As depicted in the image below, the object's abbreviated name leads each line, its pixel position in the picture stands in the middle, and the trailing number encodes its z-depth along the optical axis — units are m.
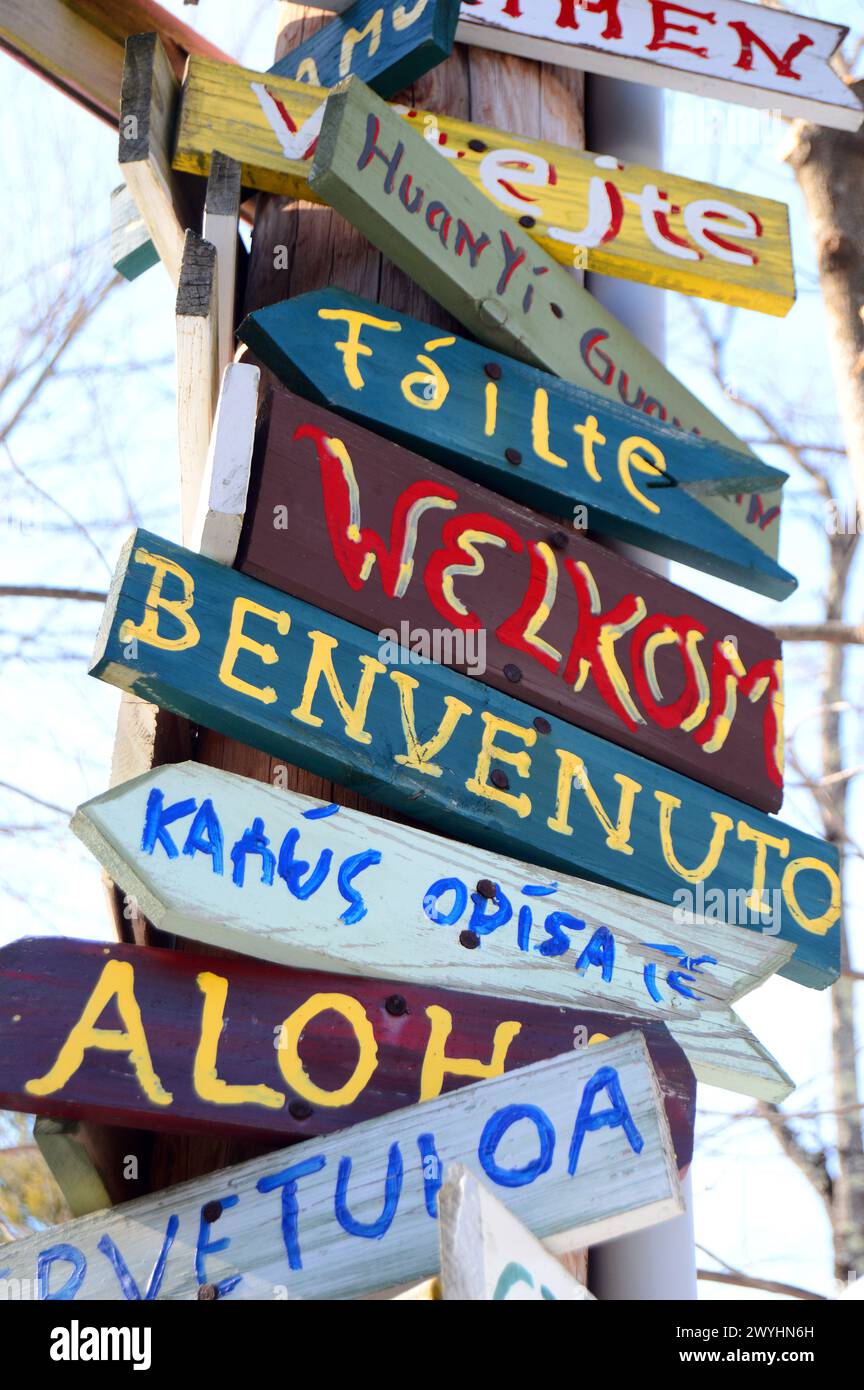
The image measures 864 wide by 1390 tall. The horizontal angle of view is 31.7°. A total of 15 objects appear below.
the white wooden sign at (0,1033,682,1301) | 1.51
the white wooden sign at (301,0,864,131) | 2.55
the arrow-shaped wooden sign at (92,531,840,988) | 1.73
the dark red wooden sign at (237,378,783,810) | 1.88
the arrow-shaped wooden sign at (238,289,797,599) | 2.04
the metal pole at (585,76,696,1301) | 2.05
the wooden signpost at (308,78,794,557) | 2.05
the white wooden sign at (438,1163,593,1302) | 1.20
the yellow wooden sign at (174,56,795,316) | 2.28
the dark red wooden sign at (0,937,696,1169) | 1.58
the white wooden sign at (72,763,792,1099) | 1.64
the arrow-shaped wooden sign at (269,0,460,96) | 2.27
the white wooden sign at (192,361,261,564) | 1.79
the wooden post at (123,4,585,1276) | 1.90
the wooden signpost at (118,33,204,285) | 2.18
